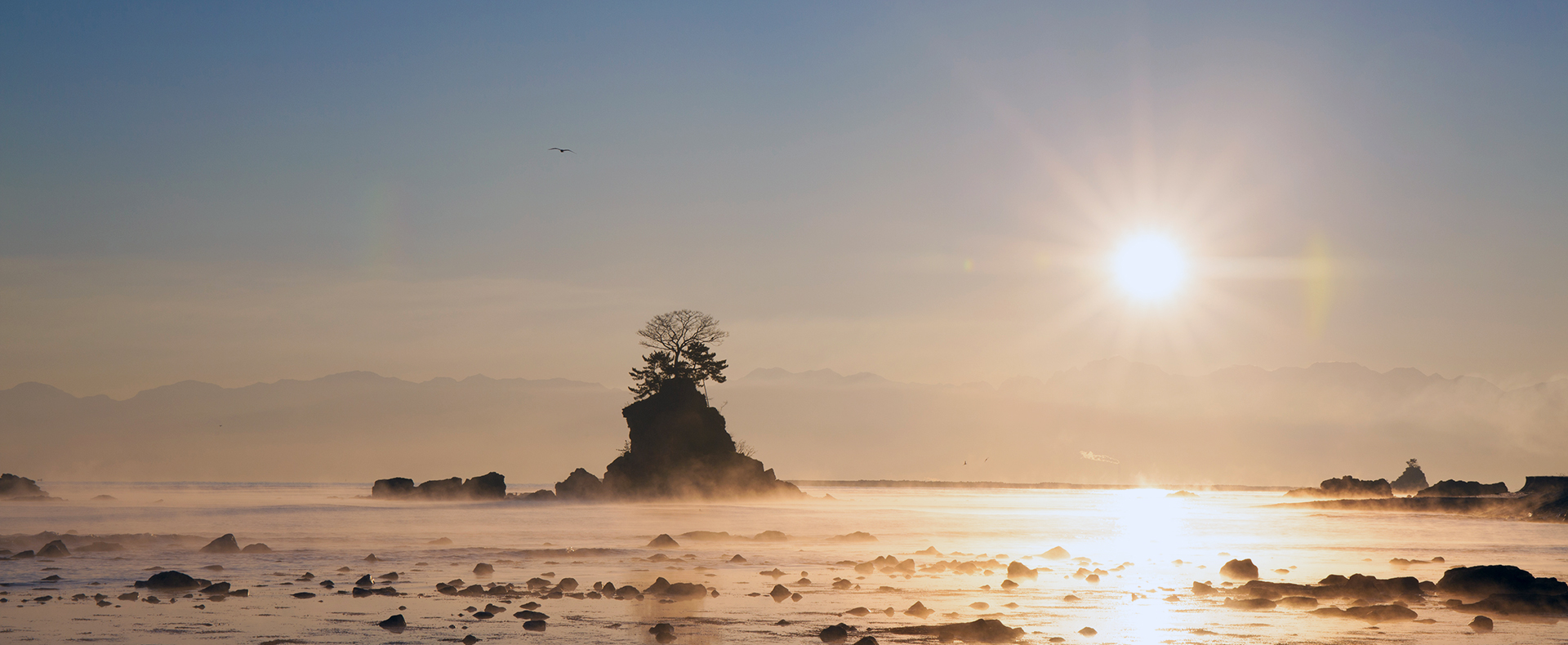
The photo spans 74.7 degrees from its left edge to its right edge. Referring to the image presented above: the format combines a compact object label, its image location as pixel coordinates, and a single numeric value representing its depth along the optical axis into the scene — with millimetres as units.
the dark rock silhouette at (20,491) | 113062
